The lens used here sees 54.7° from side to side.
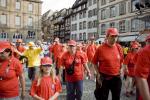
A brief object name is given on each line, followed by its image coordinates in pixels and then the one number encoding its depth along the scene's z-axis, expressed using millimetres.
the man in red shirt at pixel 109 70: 3110
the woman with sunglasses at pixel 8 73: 2483
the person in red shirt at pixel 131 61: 4233
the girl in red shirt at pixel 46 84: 2422
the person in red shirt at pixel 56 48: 6584
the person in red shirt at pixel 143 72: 1510
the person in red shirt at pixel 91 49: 6942
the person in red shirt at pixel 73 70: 3506
